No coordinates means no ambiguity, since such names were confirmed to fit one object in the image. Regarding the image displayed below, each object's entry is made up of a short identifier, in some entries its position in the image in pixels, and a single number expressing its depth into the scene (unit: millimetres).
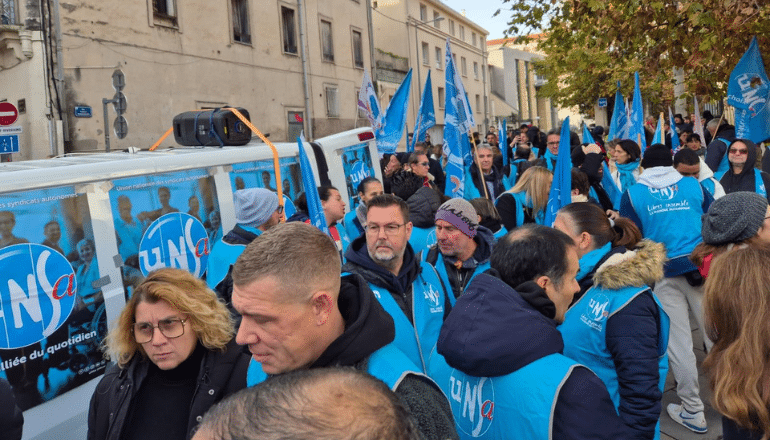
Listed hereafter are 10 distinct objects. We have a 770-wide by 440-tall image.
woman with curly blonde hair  2551
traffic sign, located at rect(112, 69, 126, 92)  12617
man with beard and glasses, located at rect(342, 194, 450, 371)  3047
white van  3354
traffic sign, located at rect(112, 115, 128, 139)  13266
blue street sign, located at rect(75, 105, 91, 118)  13746
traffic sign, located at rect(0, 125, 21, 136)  10738
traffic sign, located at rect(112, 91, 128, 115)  13008
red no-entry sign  11008
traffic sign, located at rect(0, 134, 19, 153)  10812
